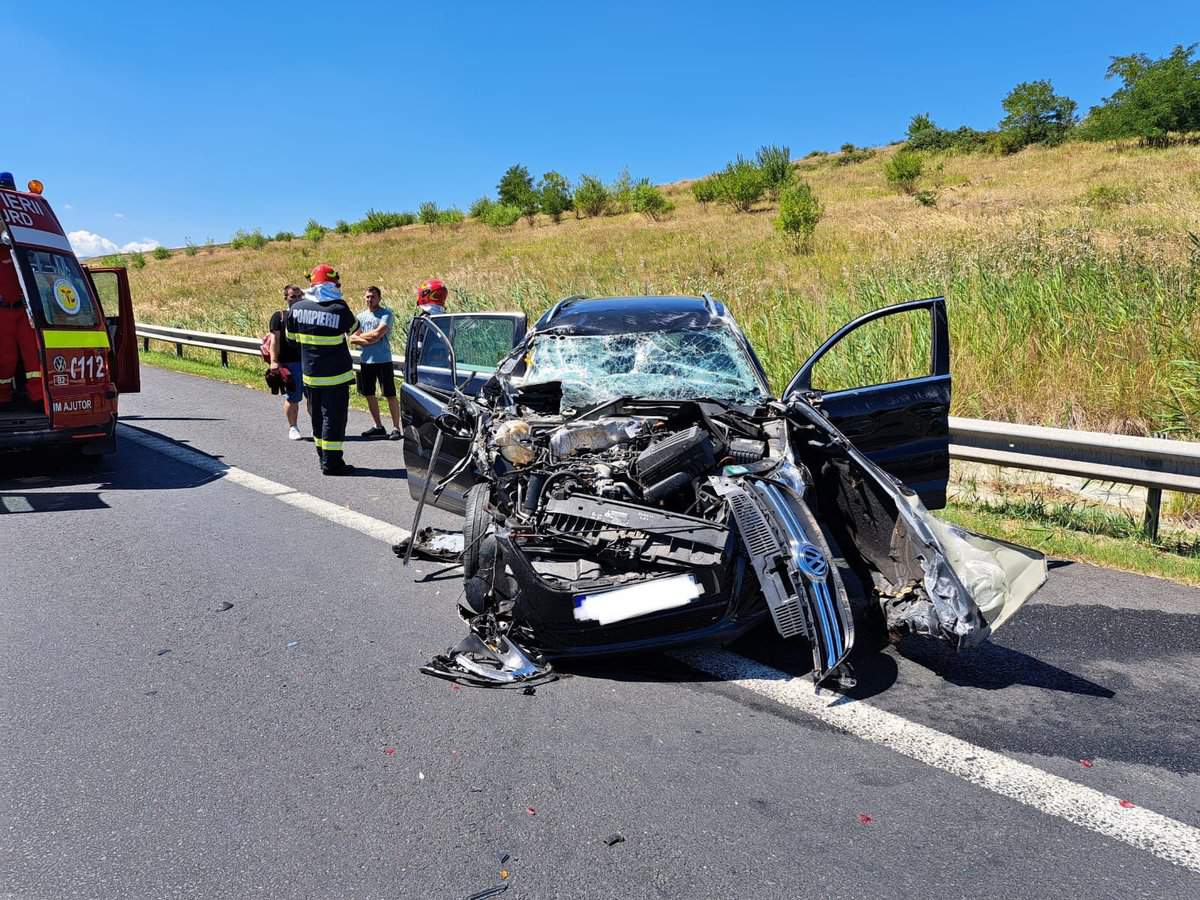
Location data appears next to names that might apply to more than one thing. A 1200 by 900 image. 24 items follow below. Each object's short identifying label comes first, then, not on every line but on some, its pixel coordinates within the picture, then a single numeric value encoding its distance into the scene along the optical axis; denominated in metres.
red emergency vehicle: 7.34
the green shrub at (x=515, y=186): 58.12
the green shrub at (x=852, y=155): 65.09
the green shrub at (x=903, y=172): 36.56
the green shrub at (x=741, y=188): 38.41
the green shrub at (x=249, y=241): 60.00
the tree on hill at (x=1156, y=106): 40.34
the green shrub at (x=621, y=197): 48.47
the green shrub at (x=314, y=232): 59.31
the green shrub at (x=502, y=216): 51.62
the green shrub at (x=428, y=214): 59.91
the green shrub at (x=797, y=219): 20.91
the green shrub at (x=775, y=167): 39.62
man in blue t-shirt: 9.75
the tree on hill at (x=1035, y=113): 52.25
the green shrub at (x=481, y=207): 56.79
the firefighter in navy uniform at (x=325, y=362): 7.79
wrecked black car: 3.60
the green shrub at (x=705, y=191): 41.31
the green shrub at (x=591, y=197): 50.28
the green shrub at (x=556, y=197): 52.41
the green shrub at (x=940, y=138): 55.19
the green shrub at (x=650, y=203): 42.12
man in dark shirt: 9.66
